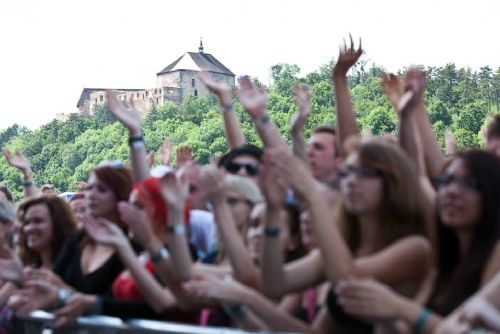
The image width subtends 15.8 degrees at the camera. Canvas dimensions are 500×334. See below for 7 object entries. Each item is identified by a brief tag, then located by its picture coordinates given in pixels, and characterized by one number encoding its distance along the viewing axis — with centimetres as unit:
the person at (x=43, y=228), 861
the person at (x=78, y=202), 1121
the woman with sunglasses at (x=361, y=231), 557
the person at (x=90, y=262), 732
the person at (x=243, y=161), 822
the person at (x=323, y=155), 843
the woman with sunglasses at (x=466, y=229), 539
